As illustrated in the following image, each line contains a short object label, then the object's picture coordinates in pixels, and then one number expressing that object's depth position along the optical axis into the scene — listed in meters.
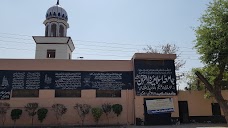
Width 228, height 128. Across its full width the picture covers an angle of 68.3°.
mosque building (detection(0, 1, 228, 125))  12.67
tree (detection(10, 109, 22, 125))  11.89
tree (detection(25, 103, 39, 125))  12.08
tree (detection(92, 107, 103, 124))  12.16
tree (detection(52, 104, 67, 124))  12.24
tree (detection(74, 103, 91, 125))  12.33
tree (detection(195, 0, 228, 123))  11.40
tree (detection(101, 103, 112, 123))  12.42
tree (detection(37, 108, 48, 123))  11.92
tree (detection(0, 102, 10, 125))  12.02
